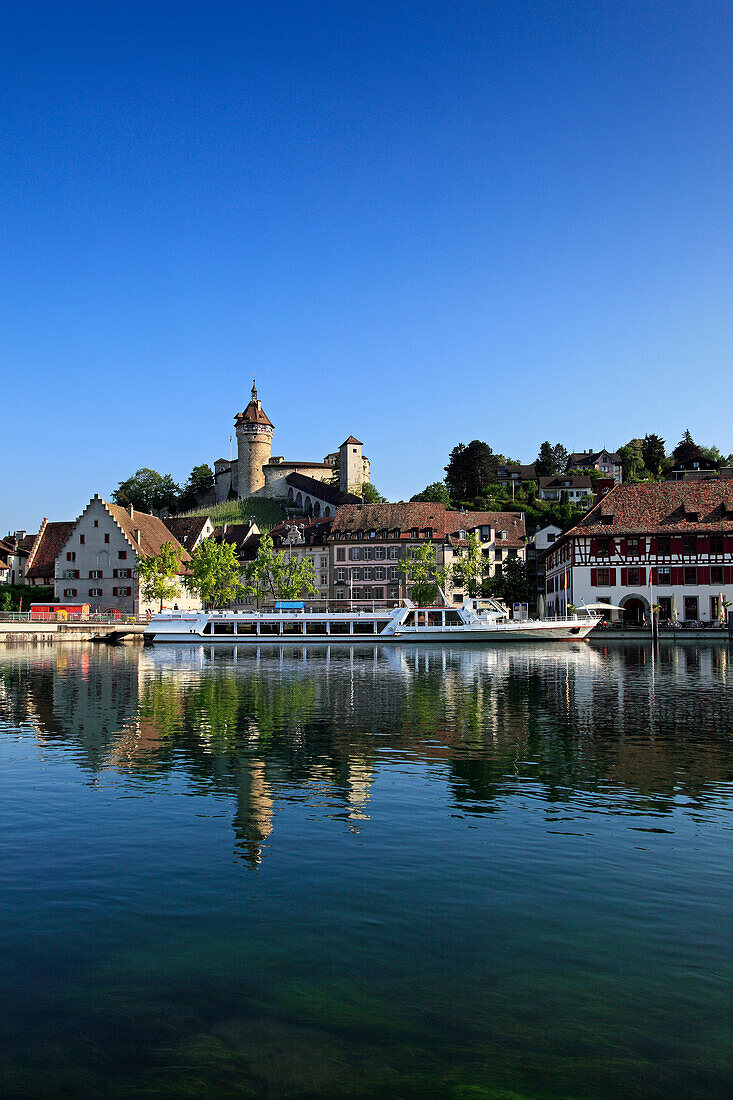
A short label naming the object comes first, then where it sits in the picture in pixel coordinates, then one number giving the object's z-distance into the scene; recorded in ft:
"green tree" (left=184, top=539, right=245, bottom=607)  334.24
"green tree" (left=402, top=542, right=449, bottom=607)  323.16
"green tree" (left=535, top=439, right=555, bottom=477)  590.96
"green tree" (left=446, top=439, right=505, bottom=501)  517.14
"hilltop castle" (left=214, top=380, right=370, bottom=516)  565.12
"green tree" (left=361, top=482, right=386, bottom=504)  565.12
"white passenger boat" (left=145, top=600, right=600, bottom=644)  259.19
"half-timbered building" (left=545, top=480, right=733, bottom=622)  271.28
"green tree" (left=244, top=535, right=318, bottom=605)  336.08
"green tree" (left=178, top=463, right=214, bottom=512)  640.99
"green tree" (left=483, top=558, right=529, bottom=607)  360.28
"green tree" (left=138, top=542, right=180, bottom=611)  329.15
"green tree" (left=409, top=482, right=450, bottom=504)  488.80
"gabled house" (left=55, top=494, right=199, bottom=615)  365.40
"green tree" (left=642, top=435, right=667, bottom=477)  619.26
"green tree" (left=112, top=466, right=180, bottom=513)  595.88
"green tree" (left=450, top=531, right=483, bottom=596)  330.13
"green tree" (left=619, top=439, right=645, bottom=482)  608.60
